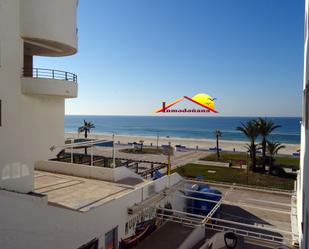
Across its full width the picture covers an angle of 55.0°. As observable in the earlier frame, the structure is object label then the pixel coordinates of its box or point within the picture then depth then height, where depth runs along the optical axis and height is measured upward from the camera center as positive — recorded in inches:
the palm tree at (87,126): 1971.0 -13.8
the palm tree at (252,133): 1473.9 -36.6
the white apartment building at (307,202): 280.1 -71.0
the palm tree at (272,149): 1451.8 -112.2
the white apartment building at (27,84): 486.6 +70.1
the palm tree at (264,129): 1486.2 -14.6
